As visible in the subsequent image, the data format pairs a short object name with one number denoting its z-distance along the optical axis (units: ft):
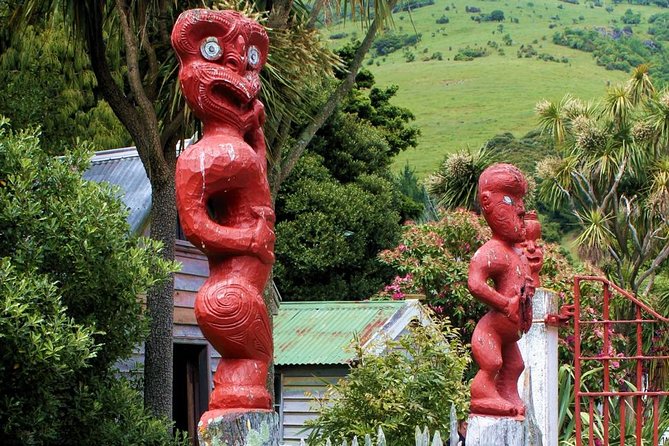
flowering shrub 51.13
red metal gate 24.18
